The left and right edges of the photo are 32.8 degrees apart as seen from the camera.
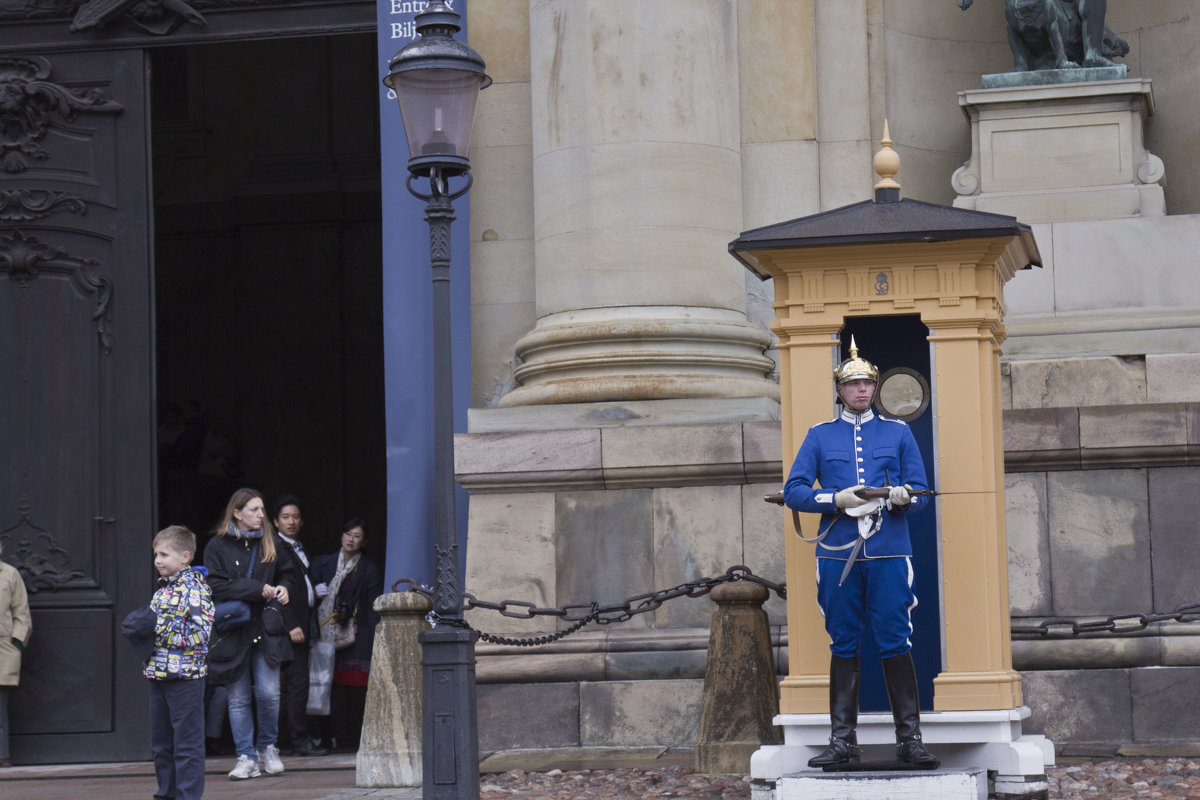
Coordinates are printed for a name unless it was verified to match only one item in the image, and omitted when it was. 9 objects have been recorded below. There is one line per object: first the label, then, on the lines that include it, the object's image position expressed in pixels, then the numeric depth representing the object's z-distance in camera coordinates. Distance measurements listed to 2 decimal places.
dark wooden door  14.39
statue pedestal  13.29
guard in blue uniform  9.23
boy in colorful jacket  10.20
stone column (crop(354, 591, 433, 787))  11.29
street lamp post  9.39
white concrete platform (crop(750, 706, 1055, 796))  9.45
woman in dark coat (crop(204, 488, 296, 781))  12.82
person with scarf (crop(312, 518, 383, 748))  14.31
